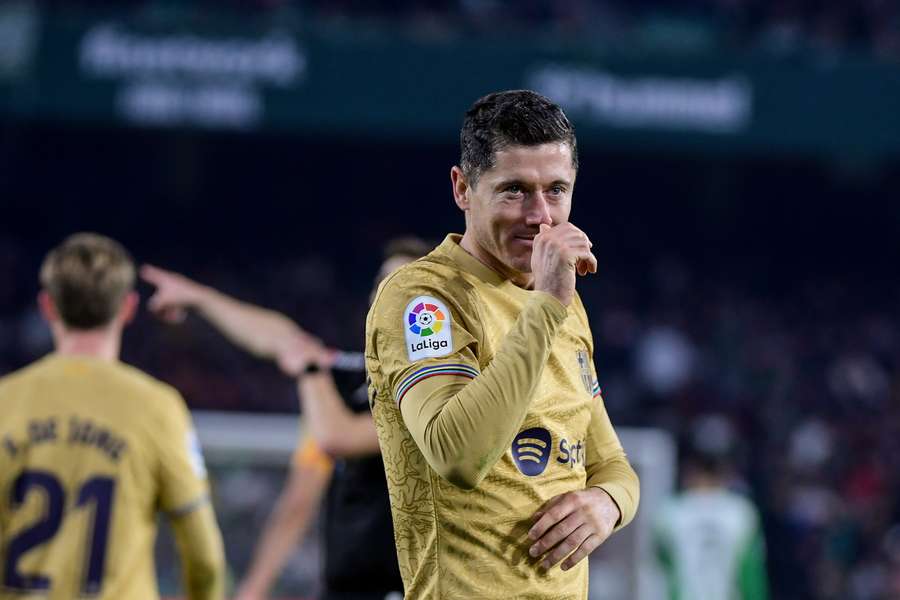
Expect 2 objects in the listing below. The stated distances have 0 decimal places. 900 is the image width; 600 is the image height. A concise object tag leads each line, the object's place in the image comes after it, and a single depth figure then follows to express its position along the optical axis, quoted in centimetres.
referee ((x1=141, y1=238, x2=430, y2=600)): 816
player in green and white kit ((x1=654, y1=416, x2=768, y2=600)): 1480
